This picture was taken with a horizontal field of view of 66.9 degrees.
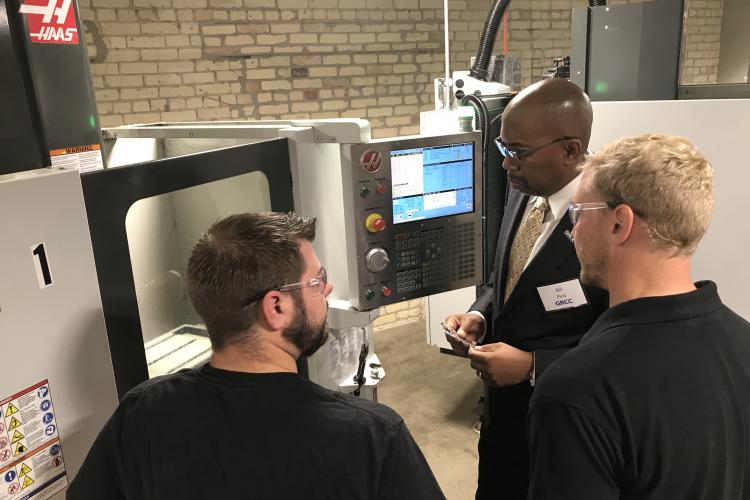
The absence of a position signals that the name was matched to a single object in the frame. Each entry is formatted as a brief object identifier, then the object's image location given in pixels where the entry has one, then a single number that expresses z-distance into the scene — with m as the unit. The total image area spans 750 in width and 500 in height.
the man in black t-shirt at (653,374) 0.82
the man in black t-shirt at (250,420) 0.80
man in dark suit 1.42
